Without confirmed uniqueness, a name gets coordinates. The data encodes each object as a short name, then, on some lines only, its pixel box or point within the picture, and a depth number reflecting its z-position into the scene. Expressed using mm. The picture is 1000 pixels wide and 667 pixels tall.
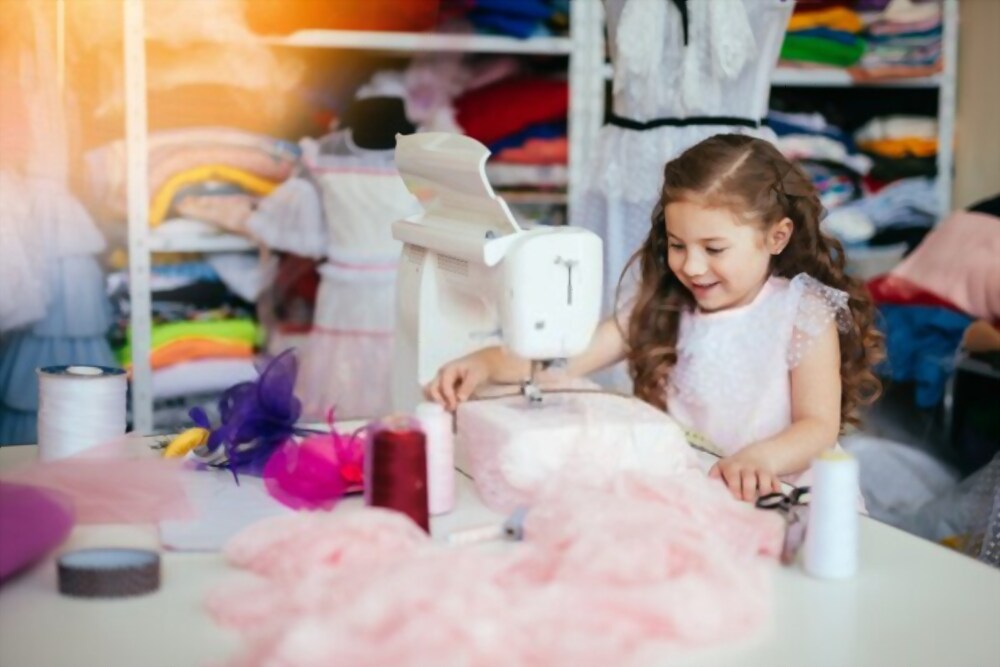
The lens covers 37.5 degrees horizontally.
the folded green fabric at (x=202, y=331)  3865
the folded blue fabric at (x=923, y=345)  3568
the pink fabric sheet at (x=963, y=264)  3537
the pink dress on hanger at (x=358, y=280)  3795
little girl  2318
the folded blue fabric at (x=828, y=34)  4160
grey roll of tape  1436
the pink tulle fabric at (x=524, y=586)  1223
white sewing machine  1809
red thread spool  1622
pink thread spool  1734
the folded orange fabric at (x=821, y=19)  4152
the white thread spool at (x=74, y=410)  1964
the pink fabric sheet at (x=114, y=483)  1728
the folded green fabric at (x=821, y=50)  4156
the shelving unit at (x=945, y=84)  4219
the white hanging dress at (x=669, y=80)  3148
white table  1305
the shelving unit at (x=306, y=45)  3770
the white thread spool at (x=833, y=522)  1520
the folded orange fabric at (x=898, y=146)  4266
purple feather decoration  1909
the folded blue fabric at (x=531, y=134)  4062
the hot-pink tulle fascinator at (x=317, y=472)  1779
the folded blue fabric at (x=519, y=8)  3936
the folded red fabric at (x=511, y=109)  4039
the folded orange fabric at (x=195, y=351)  3875
